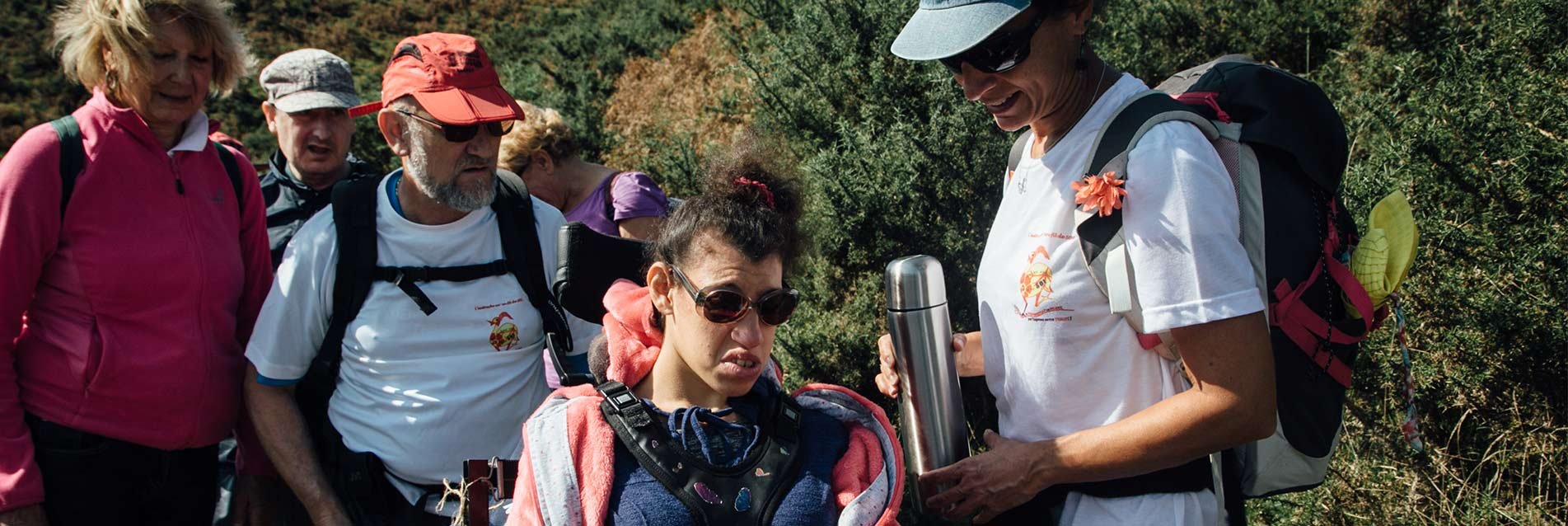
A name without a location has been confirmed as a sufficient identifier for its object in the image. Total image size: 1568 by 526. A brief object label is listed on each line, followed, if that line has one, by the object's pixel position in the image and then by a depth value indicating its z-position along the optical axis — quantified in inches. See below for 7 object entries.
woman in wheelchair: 81.8
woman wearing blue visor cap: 70.9
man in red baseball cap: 112.0
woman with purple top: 171.8
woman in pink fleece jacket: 112.2
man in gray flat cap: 174.6
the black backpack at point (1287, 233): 74.5
